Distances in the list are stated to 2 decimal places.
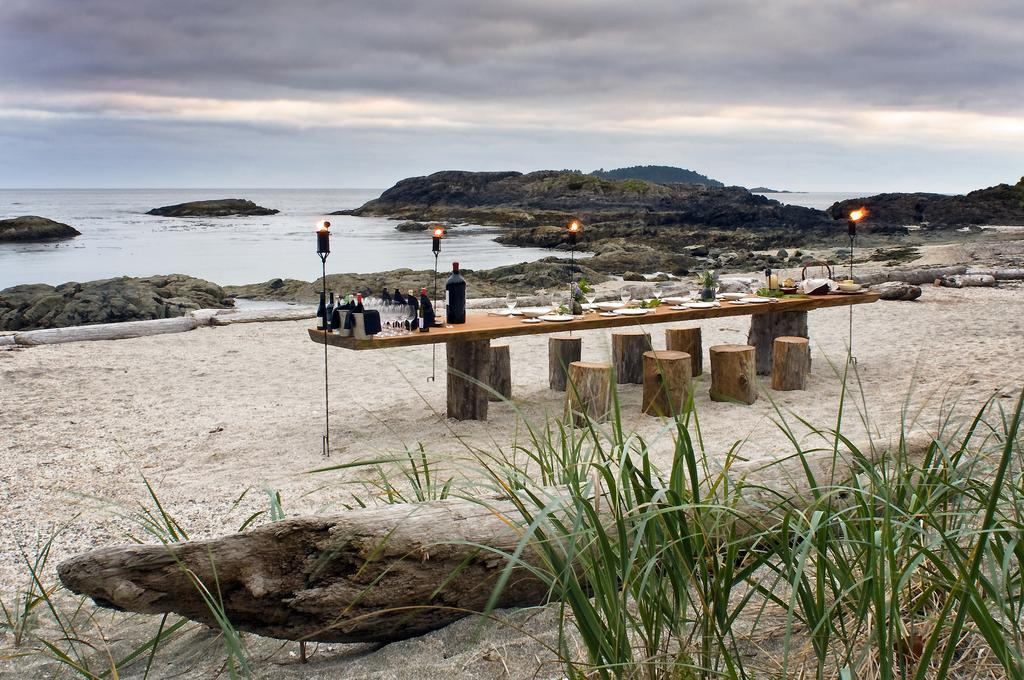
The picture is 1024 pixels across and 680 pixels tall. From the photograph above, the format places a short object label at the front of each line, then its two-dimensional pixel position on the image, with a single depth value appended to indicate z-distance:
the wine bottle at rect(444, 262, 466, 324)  5.30
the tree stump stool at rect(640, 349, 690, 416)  5.22
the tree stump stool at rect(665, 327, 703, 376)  6.39
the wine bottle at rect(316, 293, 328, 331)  5.03
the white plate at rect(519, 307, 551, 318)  5.70
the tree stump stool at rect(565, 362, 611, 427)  5.21
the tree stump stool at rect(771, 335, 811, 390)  6.08
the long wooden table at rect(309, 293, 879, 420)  4.98
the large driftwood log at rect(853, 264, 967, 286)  12.41
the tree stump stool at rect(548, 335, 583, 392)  5.92
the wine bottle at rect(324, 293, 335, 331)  5.08
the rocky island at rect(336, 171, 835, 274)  25.17
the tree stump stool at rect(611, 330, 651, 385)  6.33
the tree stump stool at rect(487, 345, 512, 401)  5.85
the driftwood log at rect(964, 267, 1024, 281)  12.88
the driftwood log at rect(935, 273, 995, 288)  12.21
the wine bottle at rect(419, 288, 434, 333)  5.09
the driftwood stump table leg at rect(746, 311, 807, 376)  6.88
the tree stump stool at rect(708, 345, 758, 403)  5.70
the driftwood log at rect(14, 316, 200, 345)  8.89
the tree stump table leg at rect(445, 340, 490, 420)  5.43
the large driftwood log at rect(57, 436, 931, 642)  2.31
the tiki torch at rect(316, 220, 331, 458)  4.78
